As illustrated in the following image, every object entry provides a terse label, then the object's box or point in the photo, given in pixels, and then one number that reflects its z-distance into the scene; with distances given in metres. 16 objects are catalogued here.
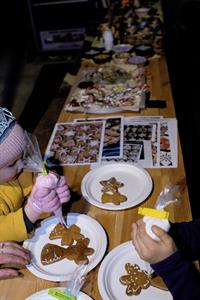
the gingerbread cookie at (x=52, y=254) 1.17
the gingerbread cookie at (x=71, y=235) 1.23
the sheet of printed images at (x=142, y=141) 1.64
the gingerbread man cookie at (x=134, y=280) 1.05
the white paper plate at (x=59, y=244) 1.12
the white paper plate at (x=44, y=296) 1.03
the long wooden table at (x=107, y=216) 1.09
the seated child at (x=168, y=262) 0.93
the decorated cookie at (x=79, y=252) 1.16
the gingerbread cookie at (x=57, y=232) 1.25
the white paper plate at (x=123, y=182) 1.38
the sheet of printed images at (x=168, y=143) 1.59
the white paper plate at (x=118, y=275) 1.04
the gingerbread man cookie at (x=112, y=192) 1.39
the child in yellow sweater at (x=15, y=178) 1.14
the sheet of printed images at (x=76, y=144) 1.71
